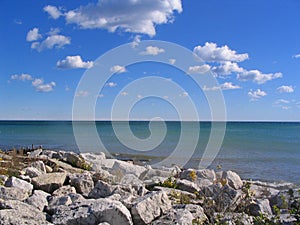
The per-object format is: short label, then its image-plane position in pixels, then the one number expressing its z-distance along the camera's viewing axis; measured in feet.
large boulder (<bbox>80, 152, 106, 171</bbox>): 41.57
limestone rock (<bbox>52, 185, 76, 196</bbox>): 23.60
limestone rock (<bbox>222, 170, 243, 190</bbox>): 38.27
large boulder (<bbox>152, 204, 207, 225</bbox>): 17.13
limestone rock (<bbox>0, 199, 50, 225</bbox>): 15.96
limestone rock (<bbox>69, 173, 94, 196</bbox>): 25.77
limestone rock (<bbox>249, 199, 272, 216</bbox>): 22.35
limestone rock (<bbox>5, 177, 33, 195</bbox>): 23.07
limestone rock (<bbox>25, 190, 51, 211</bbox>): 20.03
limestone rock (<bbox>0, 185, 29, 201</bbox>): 20.59
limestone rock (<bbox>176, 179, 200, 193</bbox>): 29.86
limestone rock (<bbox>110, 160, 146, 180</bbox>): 41.60
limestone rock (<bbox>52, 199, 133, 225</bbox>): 17.08
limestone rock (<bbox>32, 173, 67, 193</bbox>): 25.30
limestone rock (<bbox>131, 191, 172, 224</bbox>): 17.90
